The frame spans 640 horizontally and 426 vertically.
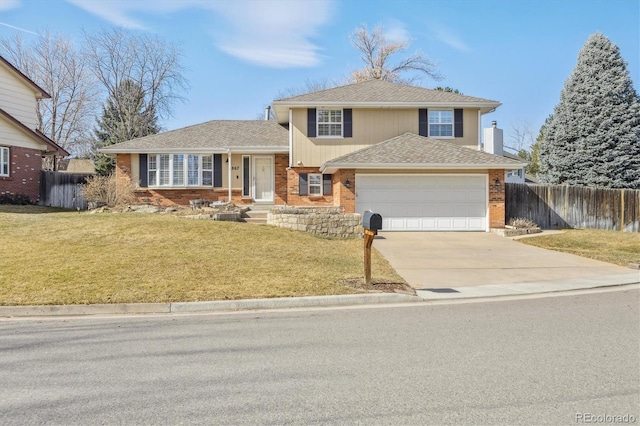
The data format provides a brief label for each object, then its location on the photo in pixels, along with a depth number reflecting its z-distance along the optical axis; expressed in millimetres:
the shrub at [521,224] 18734
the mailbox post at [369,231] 8500
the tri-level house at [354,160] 18547
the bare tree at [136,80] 39375
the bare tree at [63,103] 38531
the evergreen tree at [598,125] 23188
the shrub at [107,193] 20062
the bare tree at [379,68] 42000
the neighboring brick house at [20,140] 22062
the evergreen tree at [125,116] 38969
